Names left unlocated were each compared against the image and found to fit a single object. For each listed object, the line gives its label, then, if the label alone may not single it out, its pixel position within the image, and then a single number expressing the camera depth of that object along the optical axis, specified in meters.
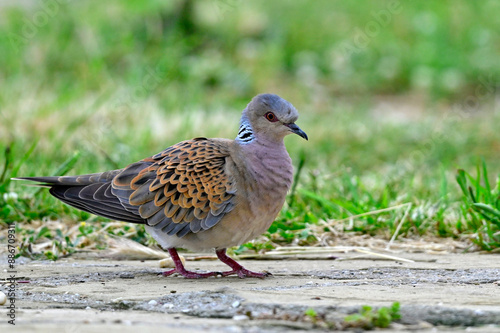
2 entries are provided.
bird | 7.34
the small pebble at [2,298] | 5.84
